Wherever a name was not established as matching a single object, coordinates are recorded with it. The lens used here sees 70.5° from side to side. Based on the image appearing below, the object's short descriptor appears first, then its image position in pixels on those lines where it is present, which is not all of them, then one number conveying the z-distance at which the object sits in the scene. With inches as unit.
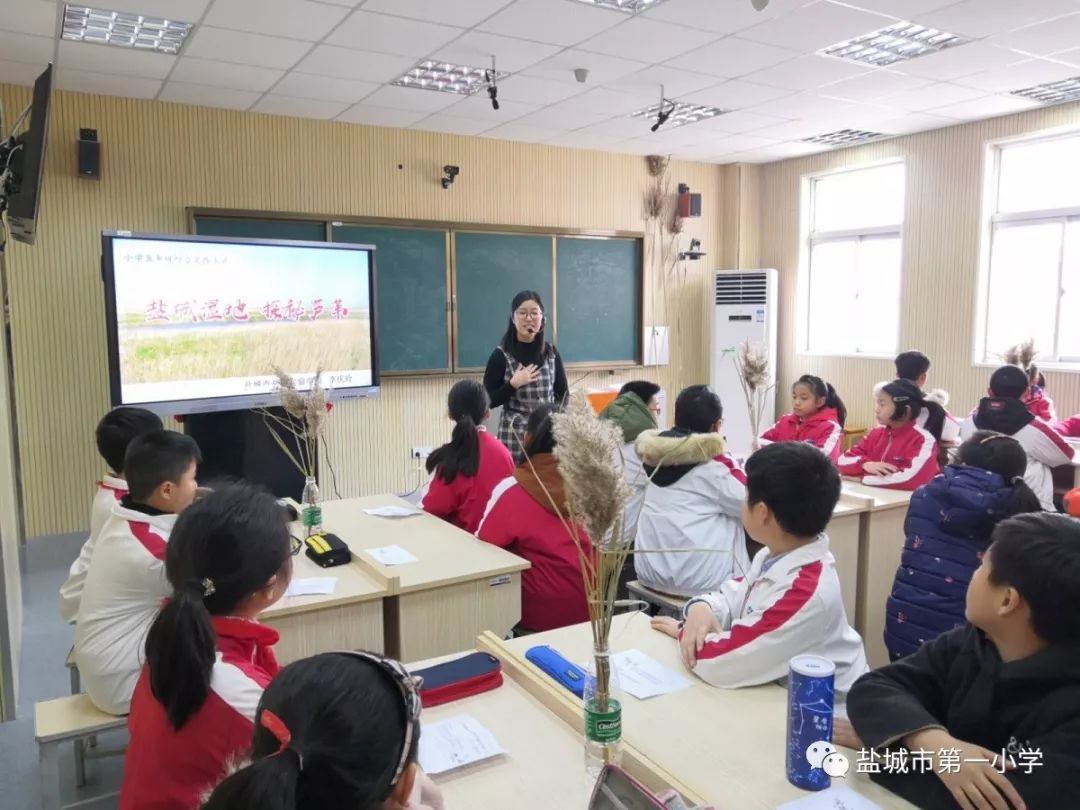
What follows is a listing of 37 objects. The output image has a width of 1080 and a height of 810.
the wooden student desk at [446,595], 93.7
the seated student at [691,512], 104.8
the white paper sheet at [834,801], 48.6
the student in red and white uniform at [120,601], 74.0
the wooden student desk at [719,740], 50.3
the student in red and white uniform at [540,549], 102.4
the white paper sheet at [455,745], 53.4
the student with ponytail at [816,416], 167.2
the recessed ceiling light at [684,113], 219.9
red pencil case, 62.1
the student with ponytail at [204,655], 47.7
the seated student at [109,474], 97.4
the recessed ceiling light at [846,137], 252.4
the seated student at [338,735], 30.5
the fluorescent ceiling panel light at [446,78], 185.9
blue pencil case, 63.4
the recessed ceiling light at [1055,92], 197.5
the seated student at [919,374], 186.4
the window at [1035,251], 221.5
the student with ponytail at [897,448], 150.1
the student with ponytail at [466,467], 120.6
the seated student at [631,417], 112.7
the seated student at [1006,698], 45.1
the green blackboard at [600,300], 269.9
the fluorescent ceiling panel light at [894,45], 164.2
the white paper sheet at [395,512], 123.6
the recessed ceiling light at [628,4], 144.5
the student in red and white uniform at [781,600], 62.1
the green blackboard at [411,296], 235.1
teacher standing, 166.7
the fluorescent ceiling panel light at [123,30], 151.0
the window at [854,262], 267.1
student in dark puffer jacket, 96.7
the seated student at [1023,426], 161.5
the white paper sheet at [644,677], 63.6
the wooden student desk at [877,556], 137.5
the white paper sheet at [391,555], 99.7
